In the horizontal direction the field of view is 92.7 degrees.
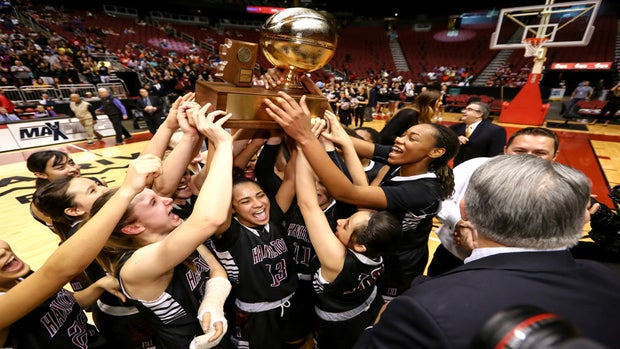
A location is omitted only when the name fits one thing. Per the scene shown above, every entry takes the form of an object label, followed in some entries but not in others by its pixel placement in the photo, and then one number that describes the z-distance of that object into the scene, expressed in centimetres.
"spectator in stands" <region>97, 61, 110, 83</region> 1258
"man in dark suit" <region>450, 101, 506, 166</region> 356
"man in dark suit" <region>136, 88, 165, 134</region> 876
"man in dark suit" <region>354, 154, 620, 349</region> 70
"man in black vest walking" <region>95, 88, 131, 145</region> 863
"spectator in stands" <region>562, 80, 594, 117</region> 1320
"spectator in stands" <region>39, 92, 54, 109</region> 970
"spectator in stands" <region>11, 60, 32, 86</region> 1059
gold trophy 132
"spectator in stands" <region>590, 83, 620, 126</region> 1198
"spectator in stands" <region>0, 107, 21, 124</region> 810
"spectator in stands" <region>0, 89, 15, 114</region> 867
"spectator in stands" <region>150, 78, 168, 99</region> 1053
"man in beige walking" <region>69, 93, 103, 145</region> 845
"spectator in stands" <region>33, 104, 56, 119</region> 924
